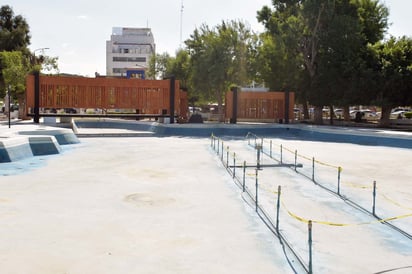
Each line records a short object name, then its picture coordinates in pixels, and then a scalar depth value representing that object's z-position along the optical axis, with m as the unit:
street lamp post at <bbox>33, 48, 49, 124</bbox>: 37.28
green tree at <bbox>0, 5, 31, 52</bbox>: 45.84
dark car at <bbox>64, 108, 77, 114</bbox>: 62.28
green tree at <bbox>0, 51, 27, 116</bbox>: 39.97
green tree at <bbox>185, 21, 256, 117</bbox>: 49.16
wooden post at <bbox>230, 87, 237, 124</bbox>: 42.84
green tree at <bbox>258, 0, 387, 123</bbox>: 43.84
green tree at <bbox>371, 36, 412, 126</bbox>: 40.75
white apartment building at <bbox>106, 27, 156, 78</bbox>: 133.50
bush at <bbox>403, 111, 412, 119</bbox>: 62.99
